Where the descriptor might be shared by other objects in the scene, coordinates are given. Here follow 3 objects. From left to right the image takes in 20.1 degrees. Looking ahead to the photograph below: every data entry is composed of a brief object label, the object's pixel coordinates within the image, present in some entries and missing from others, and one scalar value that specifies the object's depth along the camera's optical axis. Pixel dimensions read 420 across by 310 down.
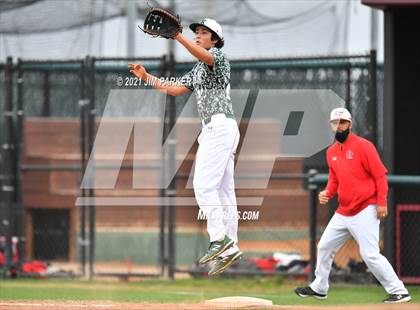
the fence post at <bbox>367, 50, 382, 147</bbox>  15.50
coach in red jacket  12.02
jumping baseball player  10.73
